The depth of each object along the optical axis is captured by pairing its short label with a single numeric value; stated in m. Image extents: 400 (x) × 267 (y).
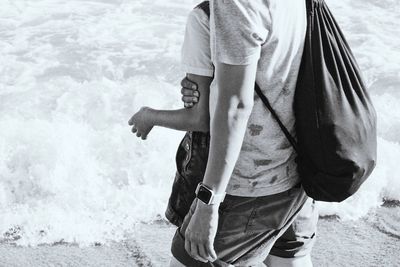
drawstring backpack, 2.40
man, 2.27
